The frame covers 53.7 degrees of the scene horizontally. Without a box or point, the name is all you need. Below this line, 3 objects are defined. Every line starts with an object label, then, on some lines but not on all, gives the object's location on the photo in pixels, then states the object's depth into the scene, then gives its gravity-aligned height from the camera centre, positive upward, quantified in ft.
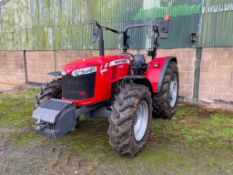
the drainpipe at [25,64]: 27.68 -1.57
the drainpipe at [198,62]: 17.03 -0.80
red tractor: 9.17 -2.03
